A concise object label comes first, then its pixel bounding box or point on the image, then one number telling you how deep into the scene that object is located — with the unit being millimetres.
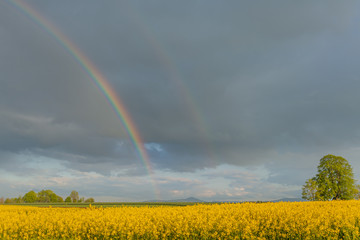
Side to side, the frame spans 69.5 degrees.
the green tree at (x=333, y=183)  51394
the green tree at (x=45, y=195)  130500
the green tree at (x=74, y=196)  135950
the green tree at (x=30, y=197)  125038
